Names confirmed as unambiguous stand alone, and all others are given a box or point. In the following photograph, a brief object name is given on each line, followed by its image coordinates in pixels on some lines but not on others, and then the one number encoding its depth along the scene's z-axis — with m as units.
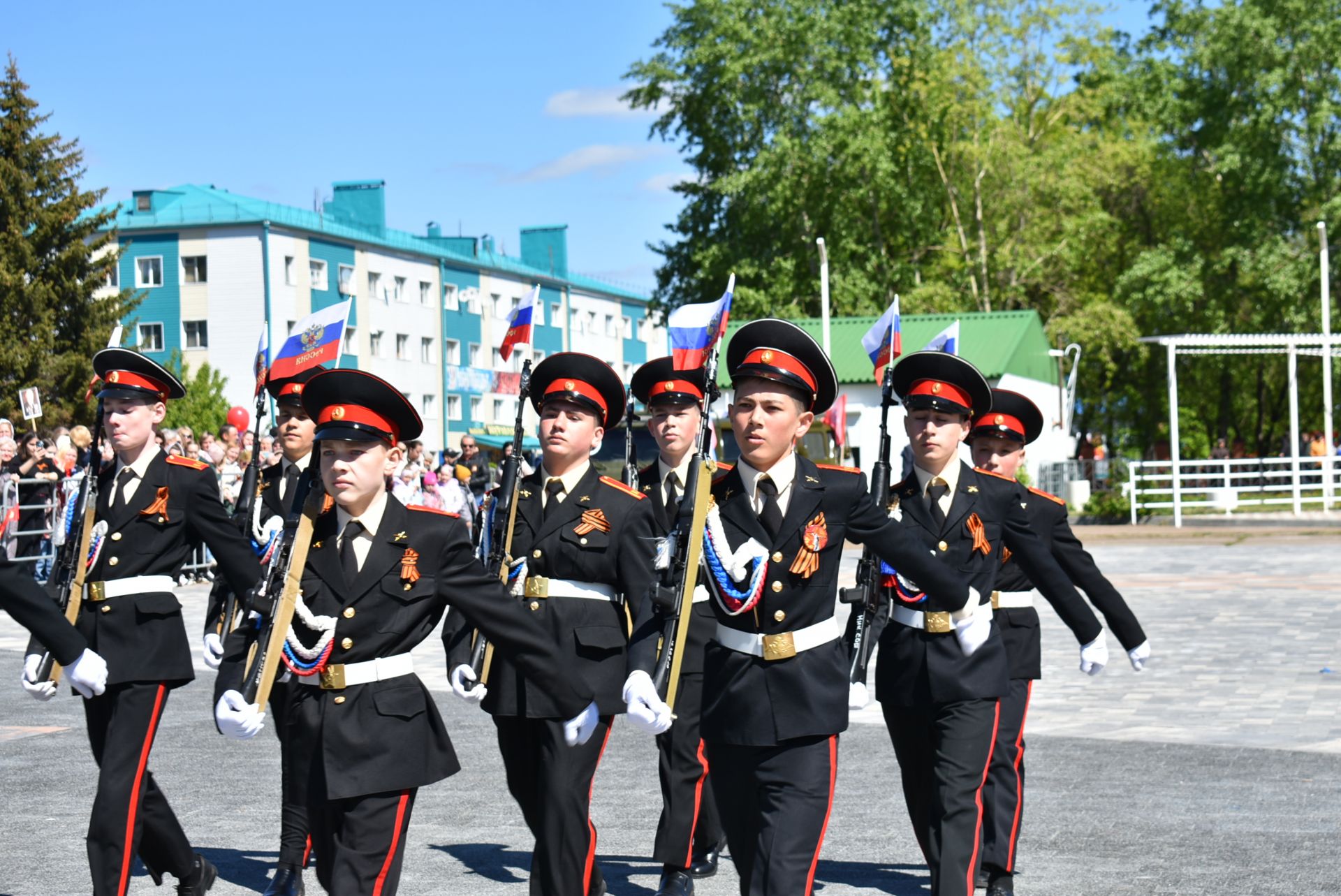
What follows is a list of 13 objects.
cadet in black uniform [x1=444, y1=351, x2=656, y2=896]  6.07
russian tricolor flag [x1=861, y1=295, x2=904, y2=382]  7.26
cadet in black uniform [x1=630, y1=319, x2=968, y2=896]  5.14
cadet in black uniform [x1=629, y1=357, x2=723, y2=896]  6.96
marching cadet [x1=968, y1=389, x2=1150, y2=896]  6.82
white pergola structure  33.19
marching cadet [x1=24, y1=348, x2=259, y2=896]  6.17
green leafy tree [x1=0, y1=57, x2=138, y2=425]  44.75
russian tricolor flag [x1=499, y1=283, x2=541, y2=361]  8.19
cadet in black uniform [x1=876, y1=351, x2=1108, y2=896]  6.10
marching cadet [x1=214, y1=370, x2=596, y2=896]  4.97
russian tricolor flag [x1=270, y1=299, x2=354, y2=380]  5.74
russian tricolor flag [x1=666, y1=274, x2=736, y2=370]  5.81
